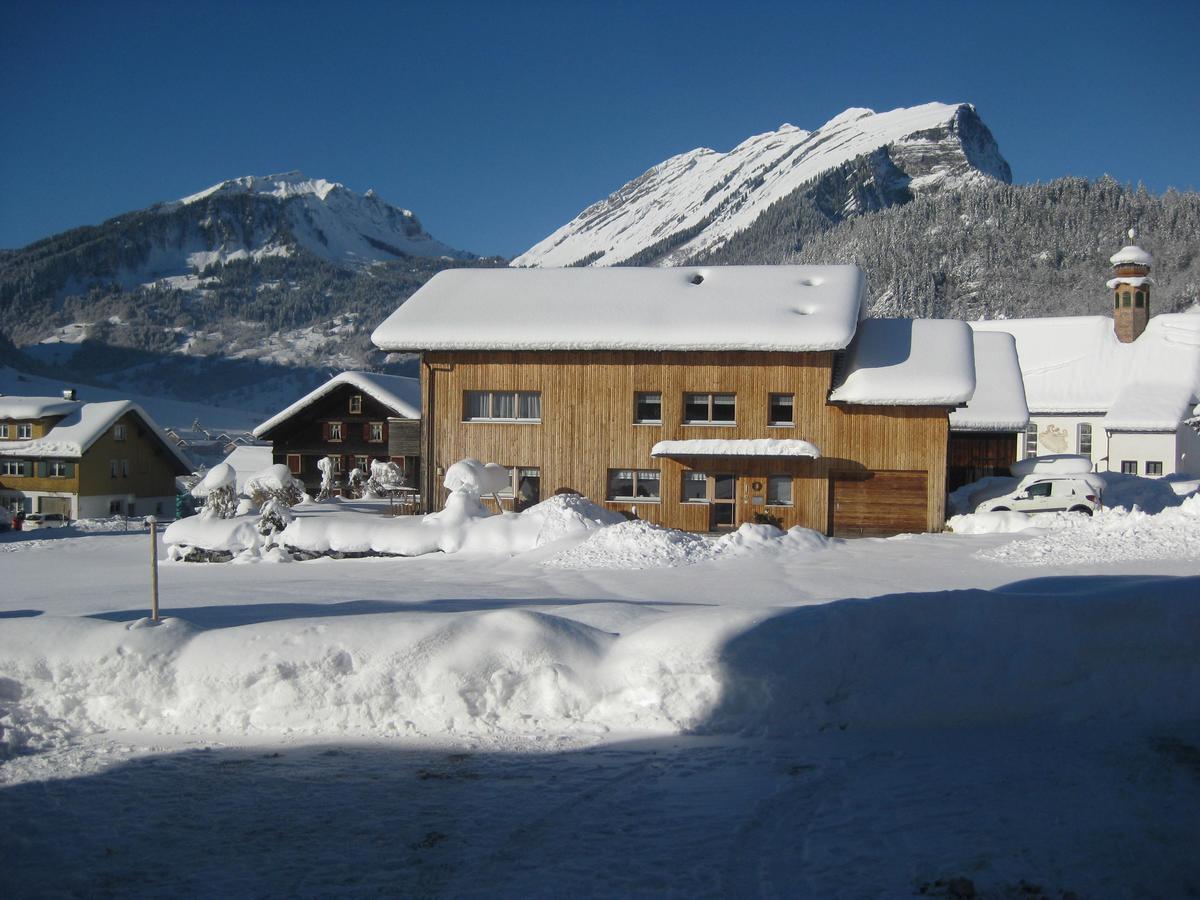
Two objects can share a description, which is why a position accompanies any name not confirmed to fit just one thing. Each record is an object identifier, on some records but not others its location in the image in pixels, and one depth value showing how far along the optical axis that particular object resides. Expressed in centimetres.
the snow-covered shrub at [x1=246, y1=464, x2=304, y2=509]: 3053
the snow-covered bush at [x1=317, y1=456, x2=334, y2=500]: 4507
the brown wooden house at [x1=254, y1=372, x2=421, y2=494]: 4931
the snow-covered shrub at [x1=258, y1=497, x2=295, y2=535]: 2338
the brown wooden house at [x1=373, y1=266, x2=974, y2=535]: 2603
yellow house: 5166
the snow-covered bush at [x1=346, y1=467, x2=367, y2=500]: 4591
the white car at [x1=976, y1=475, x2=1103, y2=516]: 2531
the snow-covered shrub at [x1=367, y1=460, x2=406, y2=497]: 4397
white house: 4478
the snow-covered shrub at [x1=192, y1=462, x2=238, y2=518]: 2645
